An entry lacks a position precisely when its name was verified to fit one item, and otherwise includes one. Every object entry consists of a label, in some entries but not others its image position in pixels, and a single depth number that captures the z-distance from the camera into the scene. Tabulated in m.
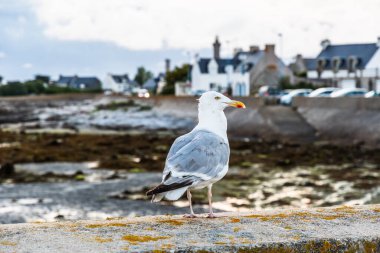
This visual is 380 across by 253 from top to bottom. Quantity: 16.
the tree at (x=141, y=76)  166.25
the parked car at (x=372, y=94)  47.94
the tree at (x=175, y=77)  92.25
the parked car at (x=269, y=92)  63.60
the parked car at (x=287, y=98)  52.28
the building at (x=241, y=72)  80.00
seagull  4.36
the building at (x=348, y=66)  75.12
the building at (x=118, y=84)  158.75
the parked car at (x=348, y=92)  49.75
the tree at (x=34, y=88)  138.62
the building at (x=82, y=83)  170.88
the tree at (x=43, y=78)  168.80
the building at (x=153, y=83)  141.68
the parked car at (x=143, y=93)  90.56
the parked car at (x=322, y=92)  53.09
